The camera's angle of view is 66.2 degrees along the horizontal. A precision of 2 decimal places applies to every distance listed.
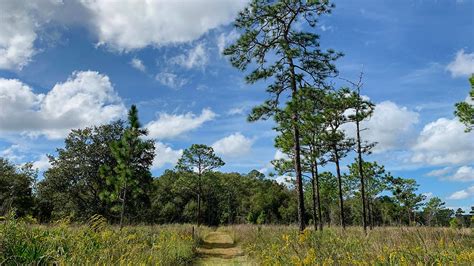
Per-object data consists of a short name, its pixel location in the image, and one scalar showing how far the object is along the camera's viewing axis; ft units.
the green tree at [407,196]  147.02
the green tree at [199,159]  148.46
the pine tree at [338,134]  73.15
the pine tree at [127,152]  71.36
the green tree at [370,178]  117.08
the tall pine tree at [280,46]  49.47
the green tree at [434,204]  167.08
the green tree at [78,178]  113.50
